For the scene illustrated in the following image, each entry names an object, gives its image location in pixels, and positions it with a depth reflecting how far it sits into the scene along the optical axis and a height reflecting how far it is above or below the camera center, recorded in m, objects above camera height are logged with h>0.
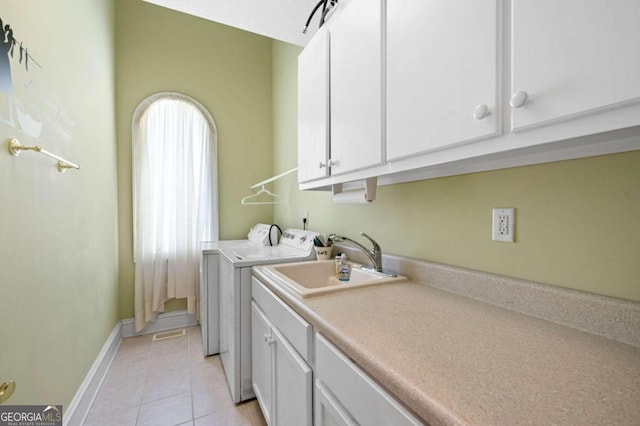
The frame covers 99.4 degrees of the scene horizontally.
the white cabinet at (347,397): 0.58 -0.46
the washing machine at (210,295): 2.19 -0.68
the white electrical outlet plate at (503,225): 0.94 -0.05
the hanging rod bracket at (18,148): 0.97 +0.24
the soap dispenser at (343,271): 1.56 -0.35
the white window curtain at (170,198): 2.64 +0.14
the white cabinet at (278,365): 0.96 -0.66
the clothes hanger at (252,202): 2.97 +0.11
